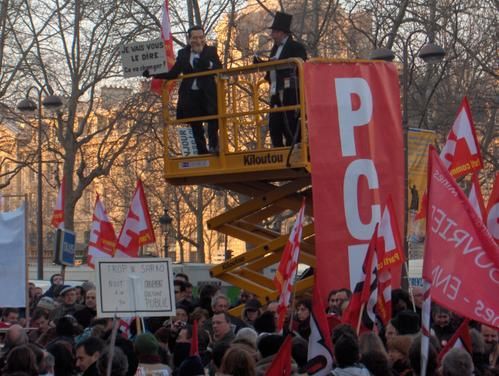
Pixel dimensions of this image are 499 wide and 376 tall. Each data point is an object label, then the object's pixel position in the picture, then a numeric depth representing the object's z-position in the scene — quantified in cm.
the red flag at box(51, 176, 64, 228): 2208
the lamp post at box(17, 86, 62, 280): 3098
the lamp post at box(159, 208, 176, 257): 3932
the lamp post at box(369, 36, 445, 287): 2089
